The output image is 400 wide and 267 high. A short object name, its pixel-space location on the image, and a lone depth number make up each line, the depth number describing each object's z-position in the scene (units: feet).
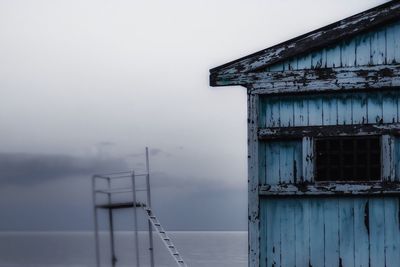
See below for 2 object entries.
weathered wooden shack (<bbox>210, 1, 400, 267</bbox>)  35.58
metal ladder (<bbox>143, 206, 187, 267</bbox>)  63.03
